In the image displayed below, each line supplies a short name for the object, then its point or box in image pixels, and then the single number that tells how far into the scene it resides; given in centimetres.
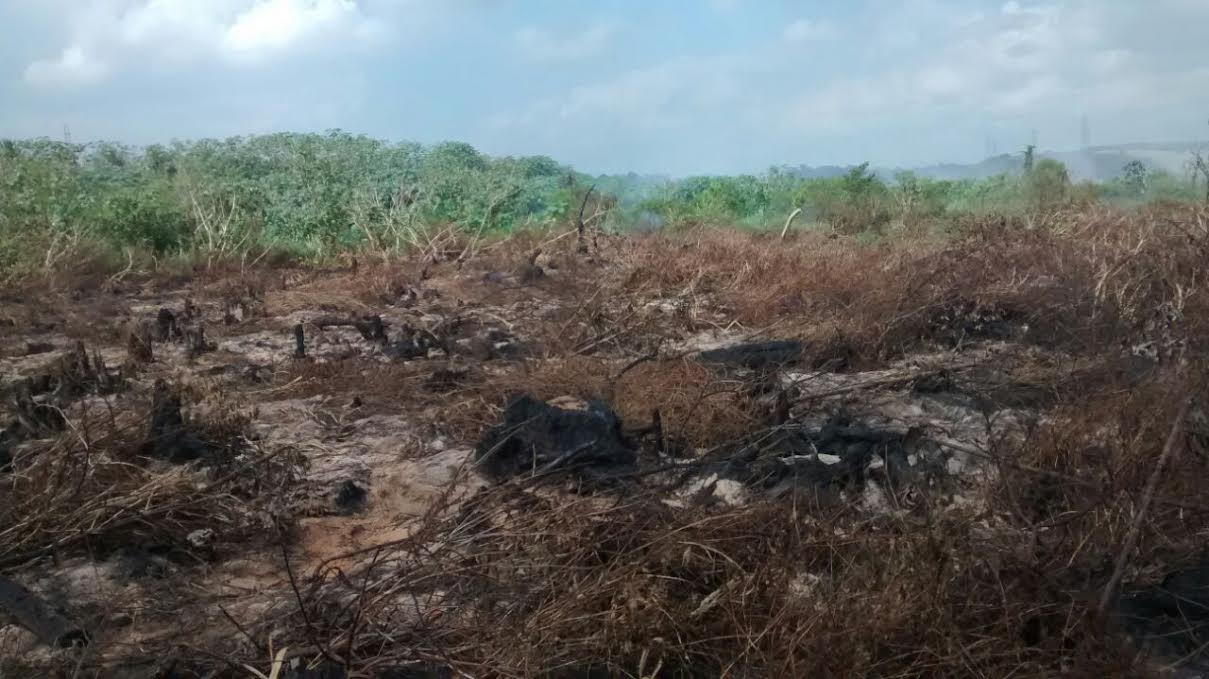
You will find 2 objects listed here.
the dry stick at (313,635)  240
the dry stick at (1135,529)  239
